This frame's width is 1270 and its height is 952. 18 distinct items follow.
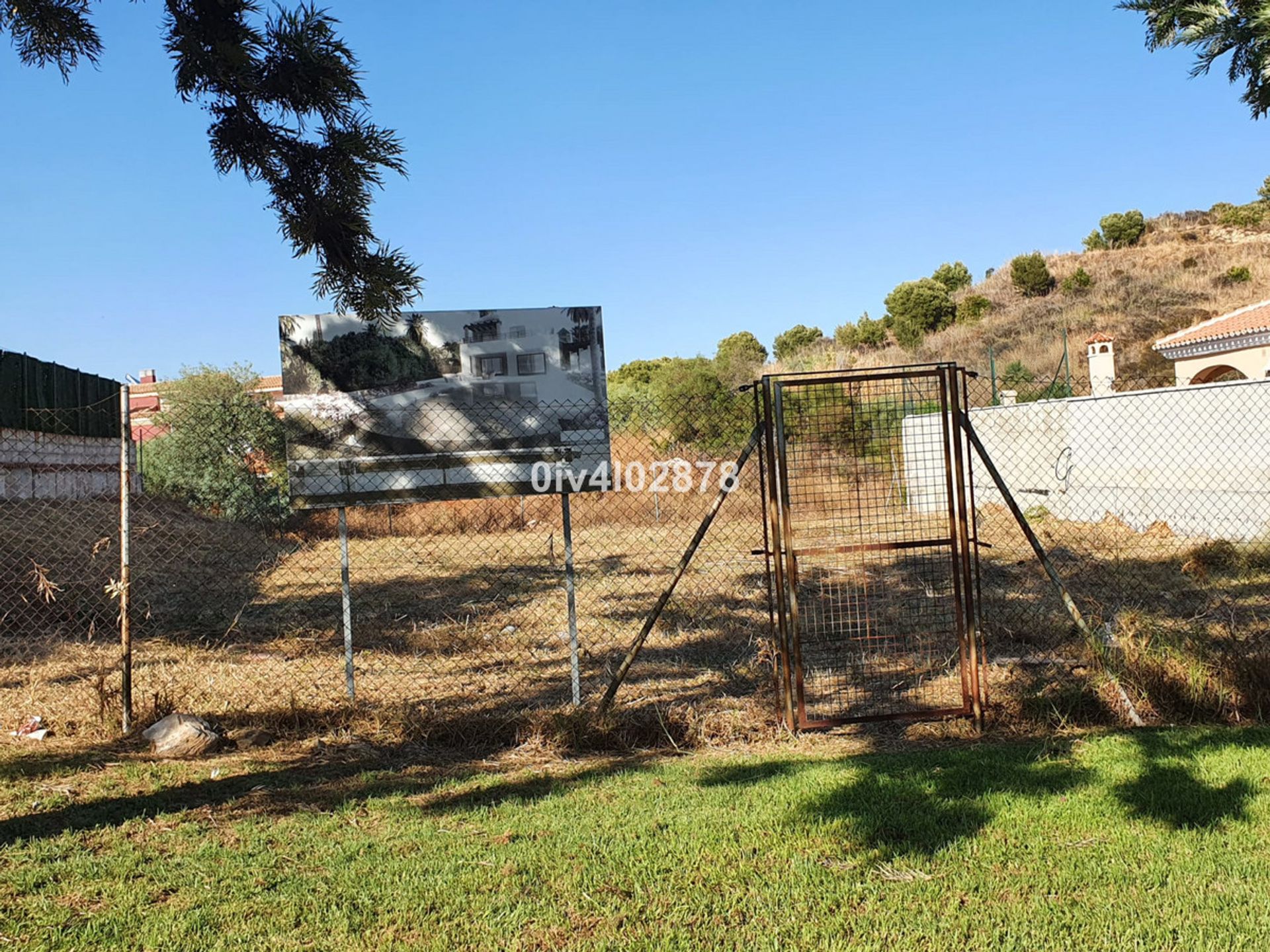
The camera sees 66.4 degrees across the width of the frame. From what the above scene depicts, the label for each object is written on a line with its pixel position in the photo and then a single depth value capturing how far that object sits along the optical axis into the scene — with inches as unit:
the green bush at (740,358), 1455.5
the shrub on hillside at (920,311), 1806.1
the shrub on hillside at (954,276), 2010.3
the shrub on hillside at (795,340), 2018.9
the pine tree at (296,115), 223.3
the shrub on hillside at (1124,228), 2087.5
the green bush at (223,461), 834.8
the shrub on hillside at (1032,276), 1852.9
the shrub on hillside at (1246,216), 1996.8
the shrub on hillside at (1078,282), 1791.3
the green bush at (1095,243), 2106.3
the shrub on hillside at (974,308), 1797.5
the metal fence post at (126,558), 229.8
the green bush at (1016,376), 963.9
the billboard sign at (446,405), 244.8
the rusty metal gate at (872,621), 220.1
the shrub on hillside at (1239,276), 1625.2
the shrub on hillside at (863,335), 1860.2
